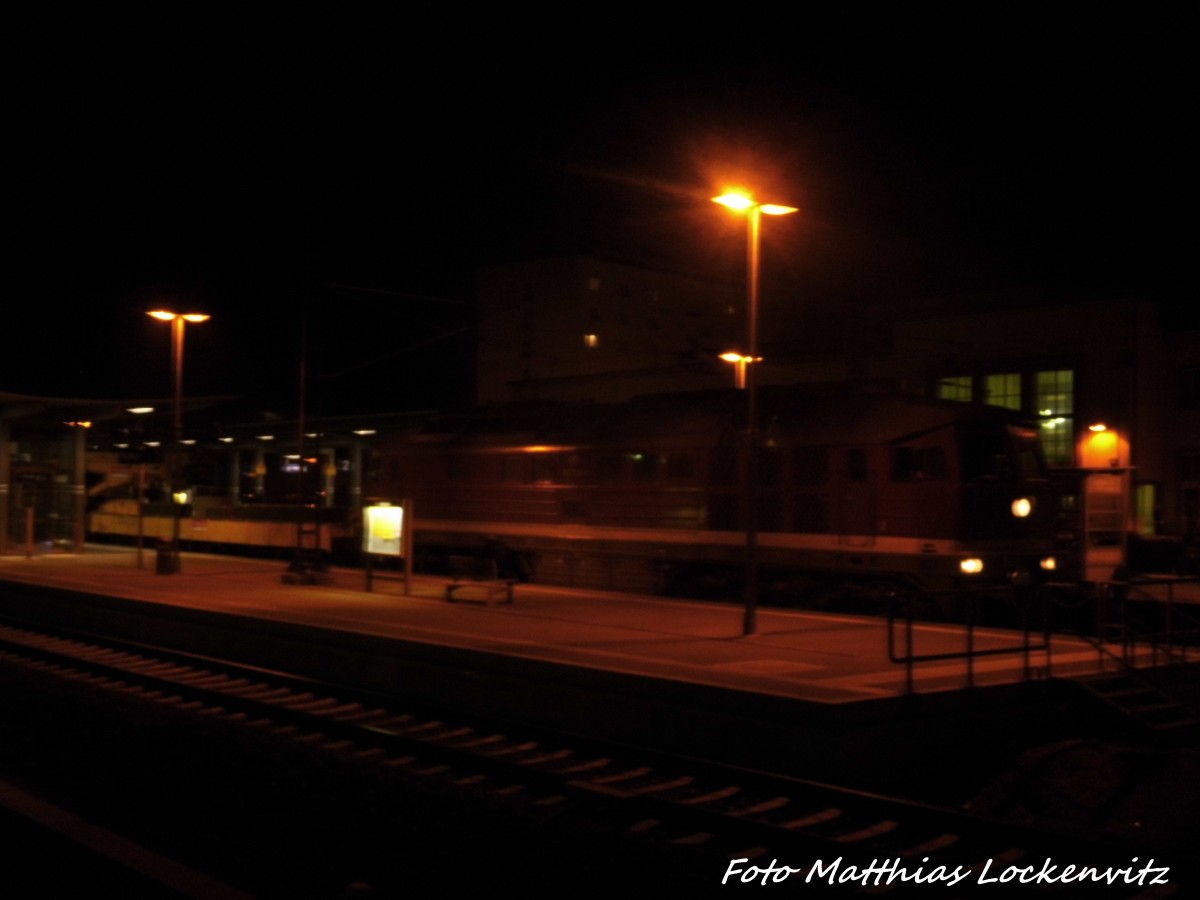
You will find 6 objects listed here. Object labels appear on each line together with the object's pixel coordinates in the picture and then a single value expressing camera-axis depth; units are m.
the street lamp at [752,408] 15.75
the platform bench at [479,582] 20.01
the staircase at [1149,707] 12.11
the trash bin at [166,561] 25.92
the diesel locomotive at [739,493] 19.33
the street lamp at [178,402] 25.98
